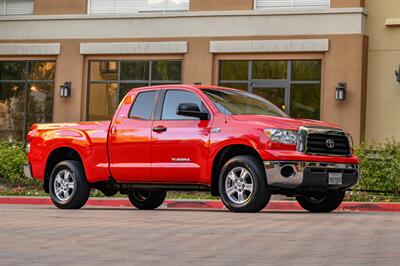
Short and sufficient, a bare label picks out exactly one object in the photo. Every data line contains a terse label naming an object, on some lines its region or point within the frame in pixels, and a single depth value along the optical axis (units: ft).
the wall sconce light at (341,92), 88.12
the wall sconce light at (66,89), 97.30
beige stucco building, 89.97
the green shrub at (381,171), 64.34
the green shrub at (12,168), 73.82
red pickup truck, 43.93
